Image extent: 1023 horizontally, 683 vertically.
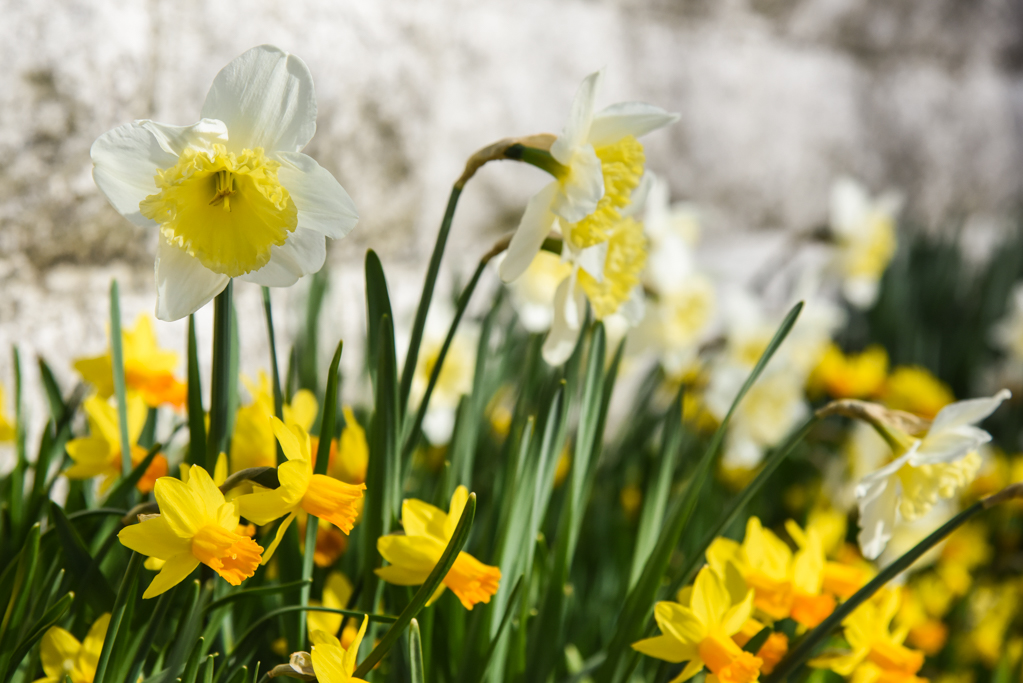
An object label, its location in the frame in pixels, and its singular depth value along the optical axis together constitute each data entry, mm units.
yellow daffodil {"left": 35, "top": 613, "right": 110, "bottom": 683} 1027
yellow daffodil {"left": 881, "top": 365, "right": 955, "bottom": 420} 2155
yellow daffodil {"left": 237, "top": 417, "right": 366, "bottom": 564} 974
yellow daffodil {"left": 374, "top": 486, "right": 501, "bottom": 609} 1021
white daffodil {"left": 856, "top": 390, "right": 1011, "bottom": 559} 1046
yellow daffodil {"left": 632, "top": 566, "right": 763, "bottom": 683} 1029
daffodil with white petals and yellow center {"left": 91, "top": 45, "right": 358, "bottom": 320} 968
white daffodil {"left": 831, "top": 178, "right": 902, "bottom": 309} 2397
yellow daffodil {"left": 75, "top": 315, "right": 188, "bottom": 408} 1133
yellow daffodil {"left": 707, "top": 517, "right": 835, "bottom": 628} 1067
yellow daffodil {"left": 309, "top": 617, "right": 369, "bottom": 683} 975
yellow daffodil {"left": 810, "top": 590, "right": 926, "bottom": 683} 1069
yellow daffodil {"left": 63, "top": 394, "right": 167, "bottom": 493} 1088
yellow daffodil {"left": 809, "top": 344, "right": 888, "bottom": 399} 2249
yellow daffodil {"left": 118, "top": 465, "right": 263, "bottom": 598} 966
